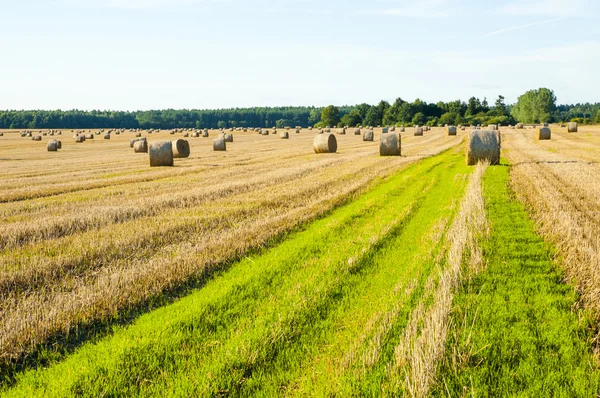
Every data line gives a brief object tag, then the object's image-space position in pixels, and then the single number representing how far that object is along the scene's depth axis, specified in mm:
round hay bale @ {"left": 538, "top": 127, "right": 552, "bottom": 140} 44281
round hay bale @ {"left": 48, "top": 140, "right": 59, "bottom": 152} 44362
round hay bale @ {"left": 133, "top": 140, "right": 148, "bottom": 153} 39781
